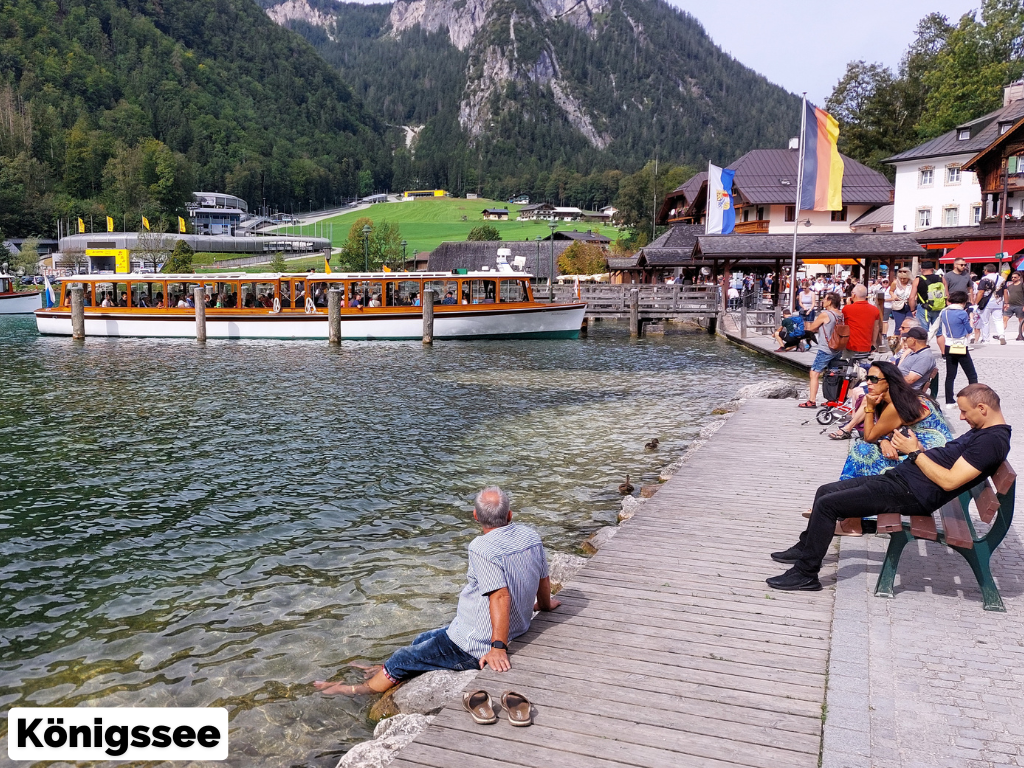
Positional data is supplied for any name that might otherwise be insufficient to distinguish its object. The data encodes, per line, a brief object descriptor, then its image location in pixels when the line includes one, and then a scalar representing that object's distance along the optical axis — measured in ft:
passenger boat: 114.73
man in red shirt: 42.88
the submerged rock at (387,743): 13.52
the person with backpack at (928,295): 59.41
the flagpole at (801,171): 82.38
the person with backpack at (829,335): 42.94
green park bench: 17.49
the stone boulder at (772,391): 54.44
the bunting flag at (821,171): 83.82
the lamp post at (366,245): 331.47
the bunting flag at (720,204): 134.72
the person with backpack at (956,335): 44.60
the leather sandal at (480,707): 13.84
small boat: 189.37
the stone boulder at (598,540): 25.18
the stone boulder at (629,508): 29.27
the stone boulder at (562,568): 22.44
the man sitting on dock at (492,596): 16.24
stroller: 41.63
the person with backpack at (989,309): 80.69
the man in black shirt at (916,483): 17.11
